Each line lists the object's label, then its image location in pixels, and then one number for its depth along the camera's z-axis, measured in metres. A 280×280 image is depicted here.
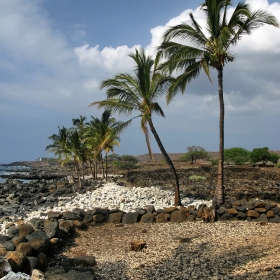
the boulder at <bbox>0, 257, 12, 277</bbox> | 5.24
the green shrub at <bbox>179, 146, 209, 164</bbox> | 48.59
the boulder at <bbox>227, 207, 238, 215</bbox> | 11.66
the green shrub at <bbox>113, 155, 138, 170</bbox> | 47.16
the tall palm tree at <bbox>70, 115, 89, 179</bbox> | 29.70
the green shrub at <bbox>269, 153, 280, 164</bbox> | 39.91
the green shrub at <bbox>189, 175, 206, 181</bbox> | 27.52
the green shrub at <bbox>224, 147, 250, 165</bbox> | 41.12
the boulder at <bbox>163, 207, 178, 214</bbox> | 12.05
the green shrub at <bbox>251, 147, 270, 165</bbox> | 39.06
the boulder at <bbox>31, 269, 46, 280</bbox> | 5.86
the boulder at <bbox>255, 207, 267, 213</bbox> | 11.53
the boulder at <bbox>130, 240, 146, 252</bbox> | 8.48
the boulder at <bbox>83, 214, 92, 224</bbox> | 11.89
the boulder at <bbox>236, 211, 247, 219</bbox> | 11.59
